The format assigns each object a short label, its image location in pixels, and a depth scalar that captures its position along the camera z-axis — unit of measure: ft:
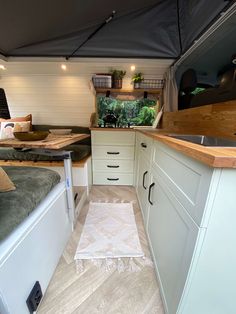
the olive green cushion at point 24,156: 6.04
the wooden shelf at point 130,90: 8.02
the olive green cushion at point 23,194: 2.09
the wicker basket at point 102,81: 7.66
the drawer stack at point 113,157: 7.03
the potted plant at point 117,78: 7.78
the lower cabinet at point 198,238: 1.46
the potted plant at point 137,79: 7.89
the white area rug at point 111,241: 3.57
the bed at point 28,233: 1.95
